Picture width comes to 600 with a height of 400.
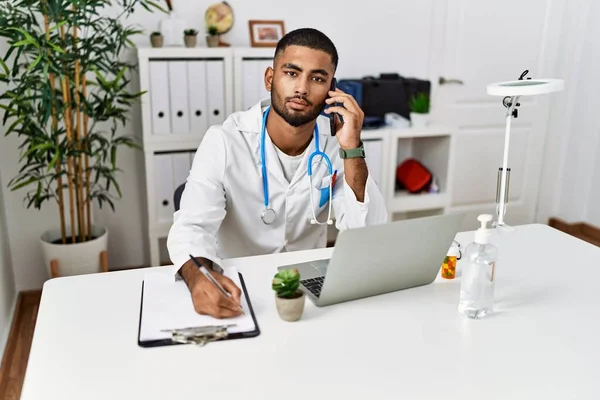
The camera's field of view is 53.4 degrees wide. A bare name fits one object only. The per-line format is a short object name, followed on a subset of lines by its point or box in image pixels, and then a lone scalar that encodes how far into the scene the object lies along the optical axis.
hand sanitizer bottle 1.23
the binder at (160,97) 2.75
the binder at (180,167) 2.90
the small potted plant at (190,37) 2.83
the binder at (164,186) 2.88
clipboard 1.10
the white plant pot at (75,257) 2.69
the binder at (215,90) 2.84
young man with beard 1.65
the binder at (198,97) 2.81
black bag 3.21
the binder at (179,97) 2.78
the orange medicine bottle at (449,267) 1.42
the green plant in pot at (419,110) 3.30
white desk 0.97
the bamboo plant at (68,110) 2.33
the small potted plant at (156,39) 2.78
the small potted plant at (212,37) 2.90
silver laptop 1.18
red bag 3.39
